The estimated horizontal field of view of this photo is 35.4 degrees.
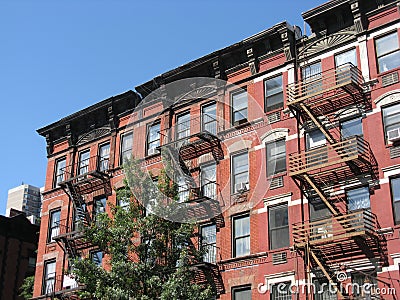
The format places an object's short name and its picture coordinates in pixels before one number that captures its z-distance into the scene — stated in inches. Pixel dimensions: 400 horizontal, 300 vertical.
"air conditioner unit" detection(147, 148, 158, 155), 1382.3
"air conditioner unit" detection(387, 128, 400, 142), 1003.3
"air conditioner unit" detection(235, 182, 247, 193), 1178.9
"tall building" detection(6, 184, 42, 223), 6733.3
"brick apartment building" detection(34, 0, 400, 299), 998.4
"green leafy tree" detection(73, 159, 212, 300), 1047.0
